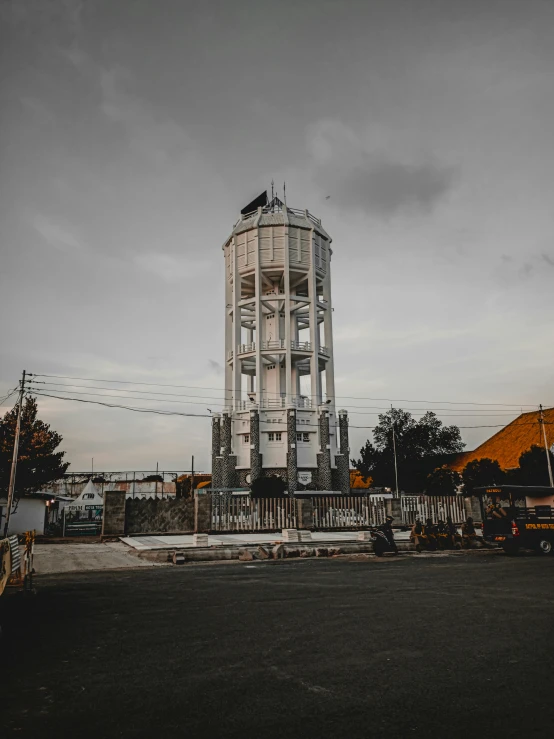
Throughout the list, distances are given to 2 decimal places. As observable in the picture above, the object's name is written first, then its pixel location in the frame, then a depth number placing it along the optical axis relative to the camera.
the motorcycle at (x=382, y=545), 19.70
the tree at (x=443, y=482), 46.34
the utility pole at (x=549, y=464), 37.72
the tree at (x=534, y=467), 40.56
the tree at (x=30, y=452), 39.66
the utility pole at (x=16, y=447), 28.60
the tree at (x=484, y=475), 44.28
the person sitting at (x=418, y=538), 21.66
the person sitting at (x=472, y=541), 22.58
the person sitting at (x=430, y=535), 22.02
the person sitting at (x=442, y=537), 22.42
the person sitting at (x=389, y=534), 19.83
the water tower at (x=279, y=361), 50.00
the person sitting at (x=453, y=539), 22.52
